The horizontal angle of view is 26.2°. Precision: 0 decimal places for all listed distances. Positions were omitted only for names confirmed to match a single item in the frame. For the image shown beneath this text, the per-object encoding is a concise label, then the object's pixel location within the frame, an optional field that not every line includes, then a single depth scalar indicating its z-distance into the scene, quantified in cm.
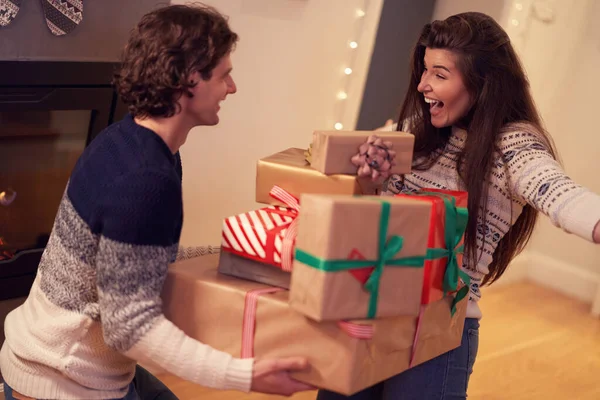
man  247
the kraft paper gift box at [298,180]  265
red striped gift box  254
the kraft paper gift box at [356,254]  238
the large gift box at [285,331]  246
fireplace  369
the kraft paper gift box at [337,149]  263
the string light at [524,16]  514
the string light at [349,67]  466
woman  284
